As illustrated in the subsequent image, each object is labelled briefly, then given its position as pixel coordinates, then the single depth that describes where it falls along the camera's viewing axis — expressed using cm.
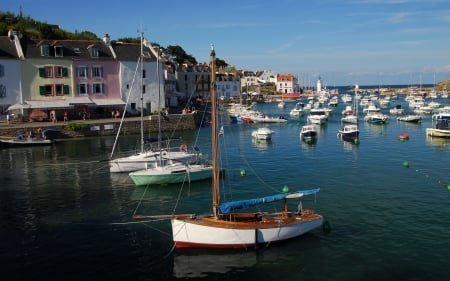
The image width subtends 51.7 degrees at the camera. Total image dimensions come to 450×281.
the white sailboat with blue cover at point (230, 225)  2417
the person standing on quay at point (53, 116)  7306
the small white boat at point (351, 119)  9103
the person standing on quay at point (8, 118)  6952
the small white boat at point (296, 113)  11725
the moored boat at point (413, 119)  9406
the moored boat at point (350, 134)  6819
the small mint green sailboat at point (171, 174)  3975
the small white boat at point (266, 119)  10007
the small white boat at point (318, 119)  9444
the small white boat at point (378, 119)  9275
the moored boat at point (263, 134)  6981
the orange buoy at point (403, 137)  6875
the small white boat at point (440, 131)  6938
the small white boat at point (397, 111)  11680
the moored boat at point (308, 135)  6918
